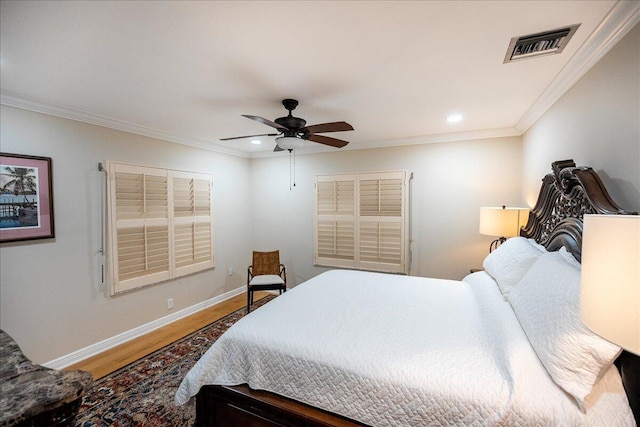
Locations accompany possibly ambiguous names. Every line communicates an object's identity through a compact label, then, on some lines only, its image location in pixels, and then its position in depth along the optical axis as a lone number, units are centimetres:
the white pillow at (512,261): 202
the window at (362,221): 397
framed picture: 233
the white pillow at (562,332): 112
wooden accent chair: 388
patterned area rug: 198
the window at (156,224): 307
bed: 116
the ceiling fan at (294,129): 231
